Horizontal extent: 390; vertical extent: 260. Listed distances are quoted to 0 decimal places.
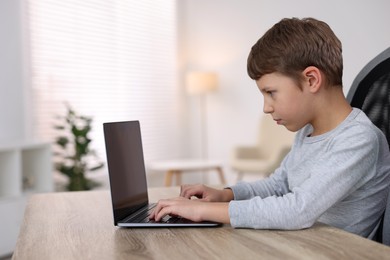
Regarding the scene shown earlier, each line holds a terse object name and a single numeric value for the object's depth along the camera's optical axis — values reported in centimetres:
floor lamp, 543
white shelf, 344
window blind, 446
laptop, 105
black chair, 127
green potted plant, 409
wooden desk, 82
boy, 102
